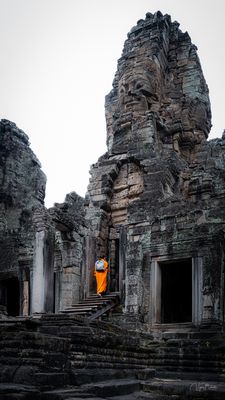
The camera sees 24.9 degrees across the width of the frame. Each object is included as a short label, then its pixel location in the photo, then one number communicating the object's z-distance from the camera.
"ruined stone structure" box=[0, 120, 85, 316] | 16.55
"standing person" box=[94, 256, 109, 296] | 17.14
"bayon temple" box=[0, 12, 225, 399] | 12.66
